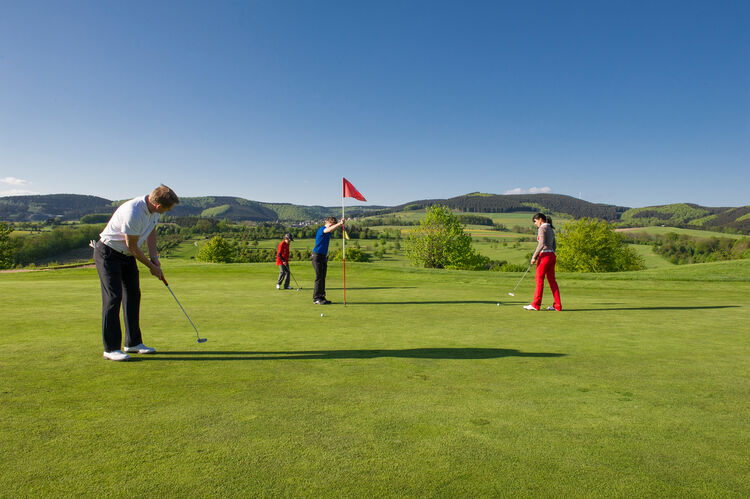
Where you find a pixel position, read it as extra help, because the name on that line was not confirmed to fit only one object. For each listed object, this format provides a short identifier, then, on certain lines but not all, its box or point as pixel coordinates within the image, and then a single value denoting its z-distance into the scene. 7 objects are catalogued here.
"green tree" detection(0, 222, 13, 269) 69.94
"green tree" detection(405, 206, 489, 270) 69.81
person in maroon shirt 17.58
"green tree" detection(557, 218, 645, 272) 67.75
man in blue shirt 12.80
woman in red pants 11.67
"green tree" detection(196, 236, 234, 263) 102.12
